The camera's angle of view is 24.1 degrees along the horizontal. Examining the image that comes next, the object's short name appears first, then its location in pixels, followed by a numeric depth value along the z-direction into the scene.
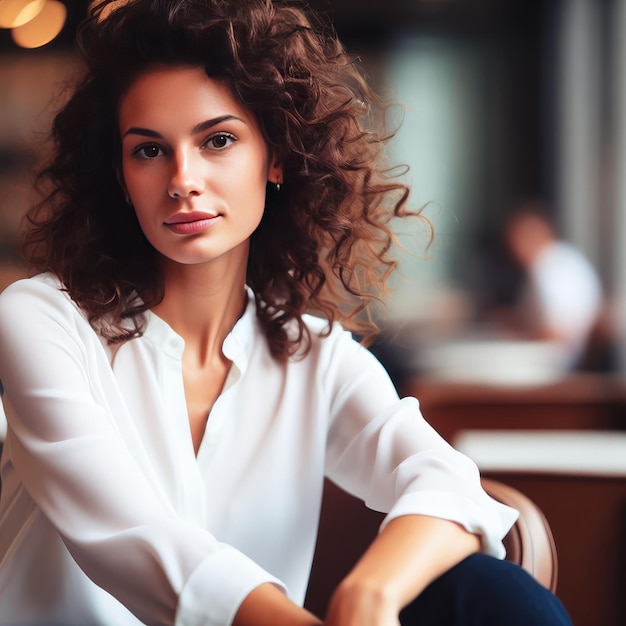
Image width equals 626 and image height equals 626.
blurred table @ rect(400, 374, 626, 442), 2.20
